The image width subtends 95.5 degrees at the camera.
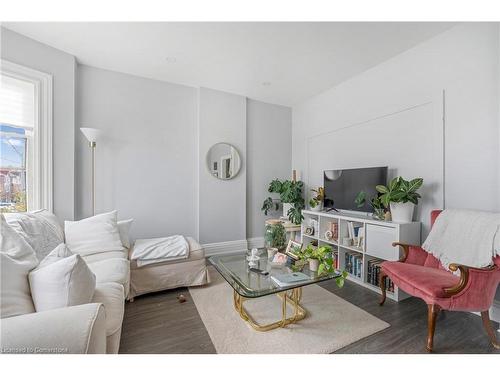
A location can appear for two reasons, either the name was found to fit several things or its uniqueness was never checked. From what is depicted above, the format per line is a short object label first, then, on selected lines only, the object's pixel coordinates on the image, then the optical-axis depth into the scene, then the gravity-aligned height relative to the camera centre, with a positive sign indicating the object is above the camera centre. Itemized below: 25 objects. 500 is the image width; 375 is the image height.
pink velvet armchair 1.53 -0.73
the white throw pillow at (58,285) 1.06 -0.48
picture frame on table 2.01 -0.60
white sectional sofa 0.84 -0.58
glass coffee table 1.62 -0.74
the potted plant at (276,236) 3.47 -0.79
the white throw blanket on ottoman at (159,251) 2.29 -0.70
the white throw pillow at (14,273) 0.99 -0.42
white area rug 1.57 -1.12
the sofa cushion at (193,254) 2.39 -0.77
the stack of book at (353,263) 2.64 -0.94
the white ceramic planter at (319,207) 3.34 -0.33
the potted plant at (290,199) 3.62 -0.24
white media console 2.26 -0.60
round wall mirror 3.59 +0.37
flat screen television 2.66 +0.00
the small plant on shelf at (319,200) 3.34 -0.23
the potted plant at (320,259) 1.76 -0.61
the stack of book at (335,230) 2.93 -0.59
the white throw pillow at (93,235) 2.18 -0.52
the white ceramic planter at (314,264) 1.87 -0.66
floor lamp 2.60 +0.57
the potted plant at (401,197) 2.21 -0.12
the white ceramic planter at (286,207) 3.86 -0.40
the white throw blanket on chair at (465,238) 1.66 -0.42
